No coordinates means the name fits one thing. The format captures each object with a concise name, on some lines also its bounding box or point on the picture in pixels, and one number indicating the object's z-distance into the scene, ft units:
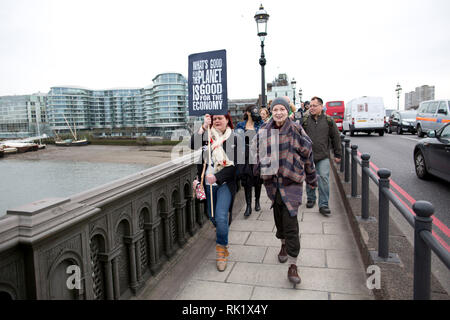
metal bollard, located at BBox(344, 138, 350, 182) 23.90
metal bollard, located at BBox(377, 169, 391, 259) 11.32
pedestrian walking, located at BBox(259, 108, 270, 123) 24.09
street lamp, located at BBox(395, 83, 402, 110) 167.22
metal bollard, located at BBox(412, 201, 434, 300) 7.17
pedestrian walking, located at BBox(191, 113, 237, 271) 13.28
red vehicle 127.03
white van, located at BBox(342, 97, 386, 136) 79.97
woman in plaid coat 11.65
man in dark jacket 18.95
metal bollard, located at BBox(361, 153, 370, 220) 15.06
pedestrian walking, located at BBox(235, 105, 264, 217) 18.86
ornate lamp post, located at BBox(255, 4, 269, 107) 35.68
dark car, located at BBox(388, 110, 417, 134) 88.69
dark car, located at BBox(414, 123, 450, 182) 24.12
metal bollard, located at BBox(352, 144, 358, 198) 19.48
